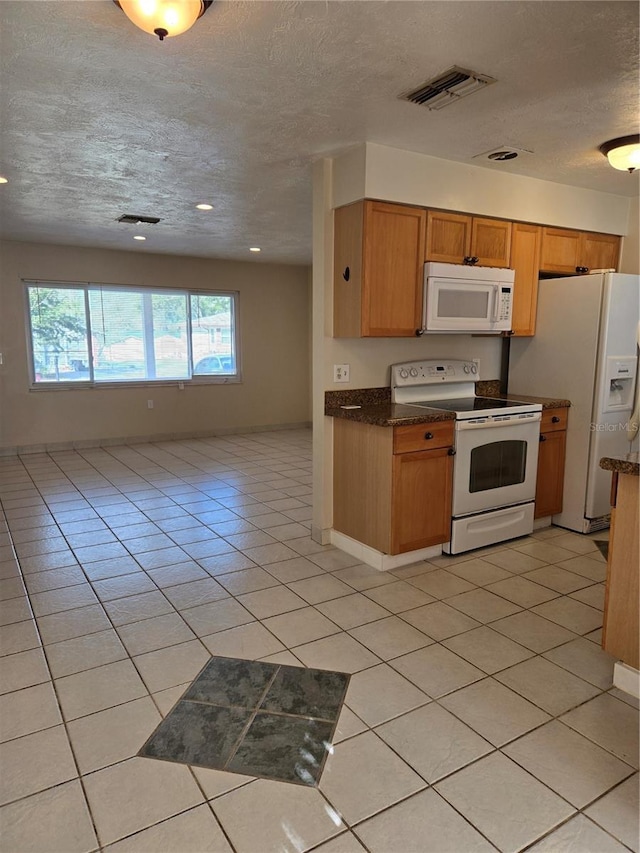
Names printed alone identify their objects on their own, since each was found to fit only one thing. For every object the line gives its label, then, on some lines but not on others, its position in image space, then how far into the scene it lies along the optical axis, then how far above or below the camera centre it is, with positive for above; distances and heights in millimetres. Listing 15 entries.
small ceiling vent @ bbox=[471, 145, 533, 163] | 3048 +1134
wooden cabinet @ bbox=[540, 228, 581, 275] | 3881 +733
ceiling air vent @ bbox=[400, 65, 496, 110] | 2162 +1090
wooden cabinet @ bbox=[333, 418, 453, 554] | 3045 -787
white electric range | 3260 -657
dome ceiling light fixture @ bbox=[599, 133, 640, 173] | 2863 +1072
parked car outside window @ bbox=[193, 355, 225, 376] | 7363 -248
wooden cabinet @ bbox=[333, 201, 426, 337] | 3078 +469
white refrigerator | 3564 -117
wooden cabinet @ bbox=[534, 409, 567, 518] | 3715 -775
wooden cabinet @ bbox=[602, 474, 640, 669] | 2025 -855
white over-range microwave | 3295 +324
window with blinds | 6309 +164
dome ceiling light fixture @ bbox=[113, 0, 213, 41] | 1573 +974
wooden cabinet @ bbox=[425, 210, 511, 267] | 3309 +708
